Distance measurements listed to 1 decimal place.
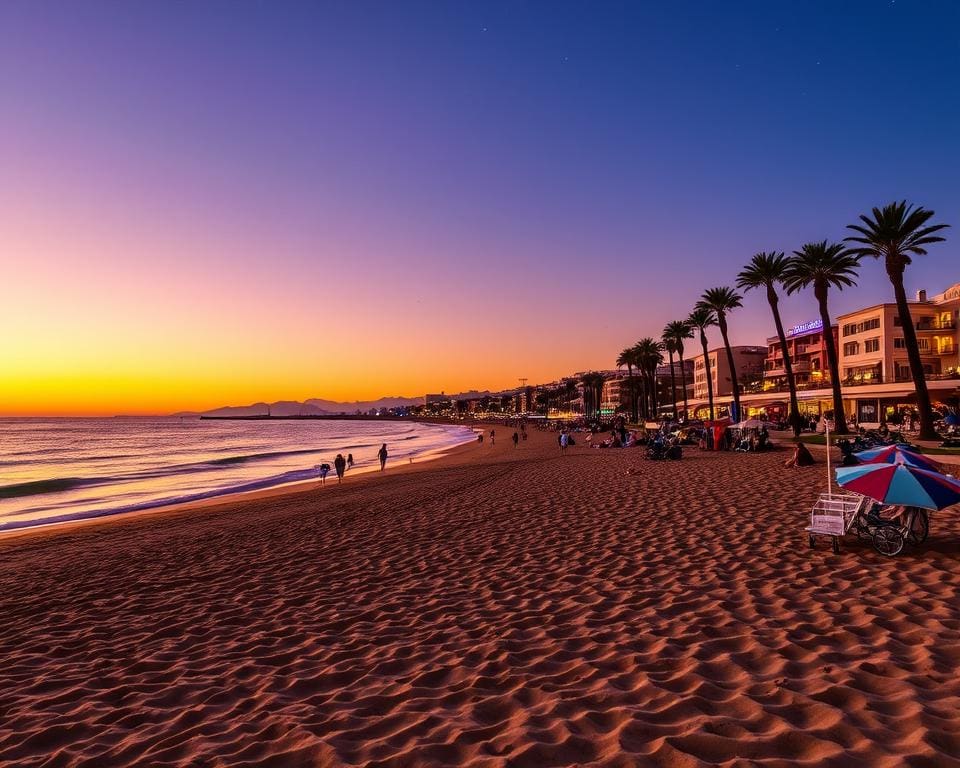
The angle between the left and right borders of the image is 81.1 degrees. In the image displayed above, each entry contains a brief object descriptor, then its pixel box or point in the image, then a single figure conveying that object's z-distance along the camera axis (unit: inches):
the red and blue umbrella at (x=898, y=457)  371.2
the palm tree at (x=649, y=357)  3654.0
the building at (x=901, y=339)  2183.8
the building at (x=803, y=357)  3043.8
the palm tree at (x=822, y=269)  1547.9
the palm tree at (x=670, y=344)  3263.5
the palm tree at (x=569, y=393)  7158.5
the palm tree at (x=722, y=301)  2330.2
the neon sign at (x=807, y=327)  3117.6
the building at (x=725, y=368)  4067.4
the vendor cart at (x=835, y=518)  375.9
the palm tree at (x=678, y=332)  3095.5
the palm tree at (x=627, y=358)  4042.8
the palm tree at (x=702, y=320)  2646.9
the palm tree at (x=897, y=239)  1200.2
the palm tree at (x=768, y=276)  1769.2
